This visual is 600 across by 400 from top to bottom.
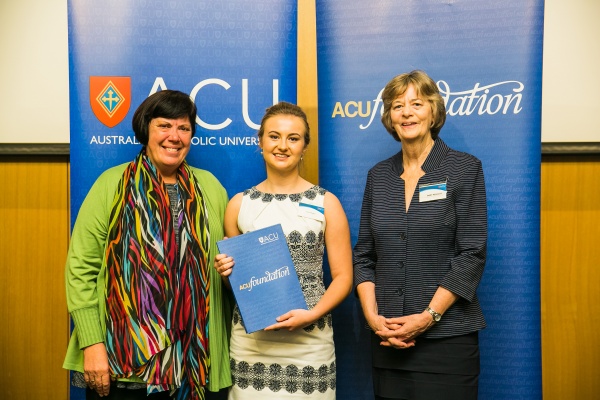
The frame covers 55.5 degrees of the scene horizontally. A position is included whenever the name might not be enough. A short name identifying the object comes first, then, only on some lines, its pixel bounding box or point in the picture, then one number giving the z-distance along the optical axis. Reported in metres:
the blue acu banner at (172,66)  2.71
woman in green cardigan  2.13
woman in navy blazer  2.04
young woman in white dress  2.20
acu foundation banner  2.62
